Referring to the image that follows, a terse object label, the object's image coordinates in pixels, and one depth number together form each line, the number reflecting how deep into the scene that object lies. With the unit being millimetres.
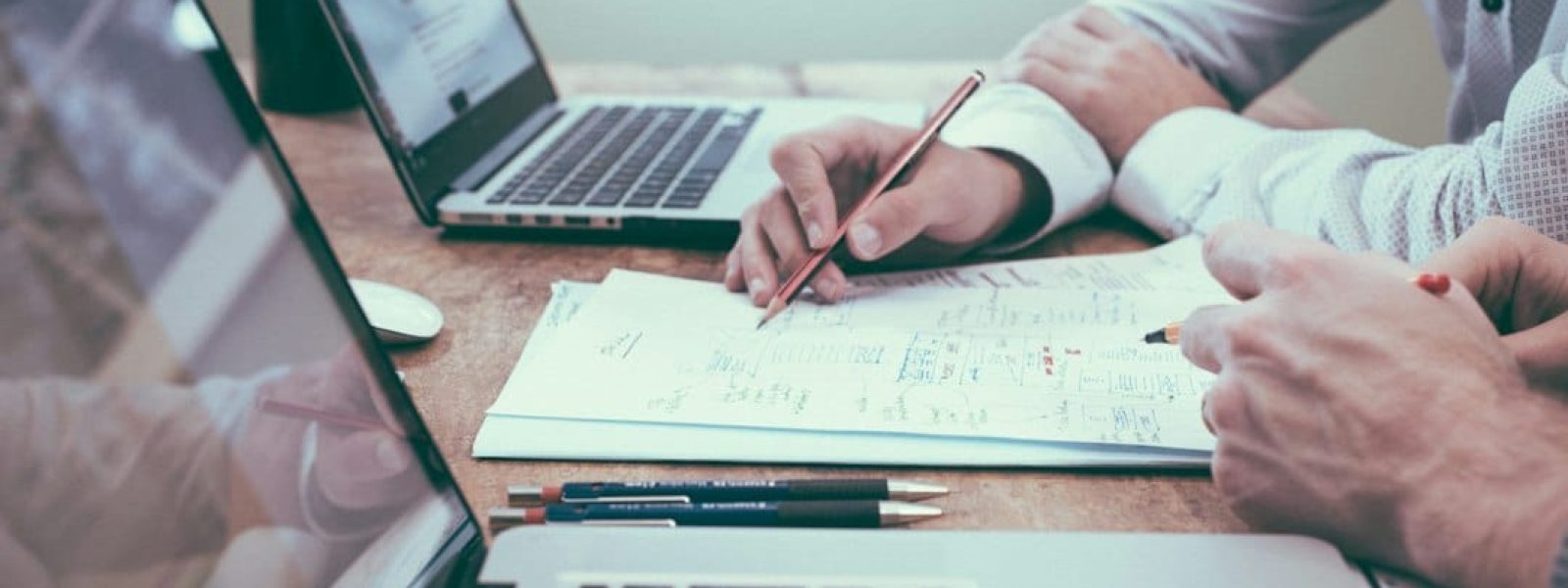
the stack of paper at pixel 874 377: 524
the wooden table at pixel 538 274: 495
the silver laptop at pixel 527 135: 804
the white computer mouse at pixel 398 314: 645
